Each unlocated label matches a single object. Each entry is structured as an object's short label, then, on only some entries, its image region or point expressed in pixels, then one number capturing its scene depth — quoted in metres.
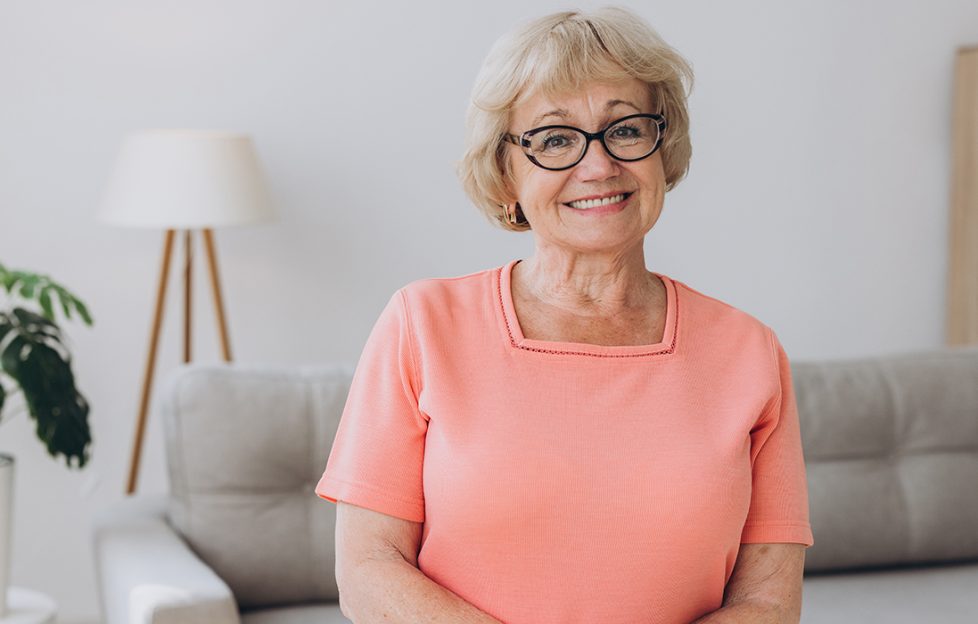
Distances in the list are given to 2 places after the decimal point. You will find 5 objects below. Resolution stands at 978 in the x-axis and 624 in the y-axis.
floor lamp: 2.88
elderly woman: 1.34
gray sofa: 2.46
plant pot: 2.54
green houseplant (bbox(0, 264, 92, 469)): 2.57
